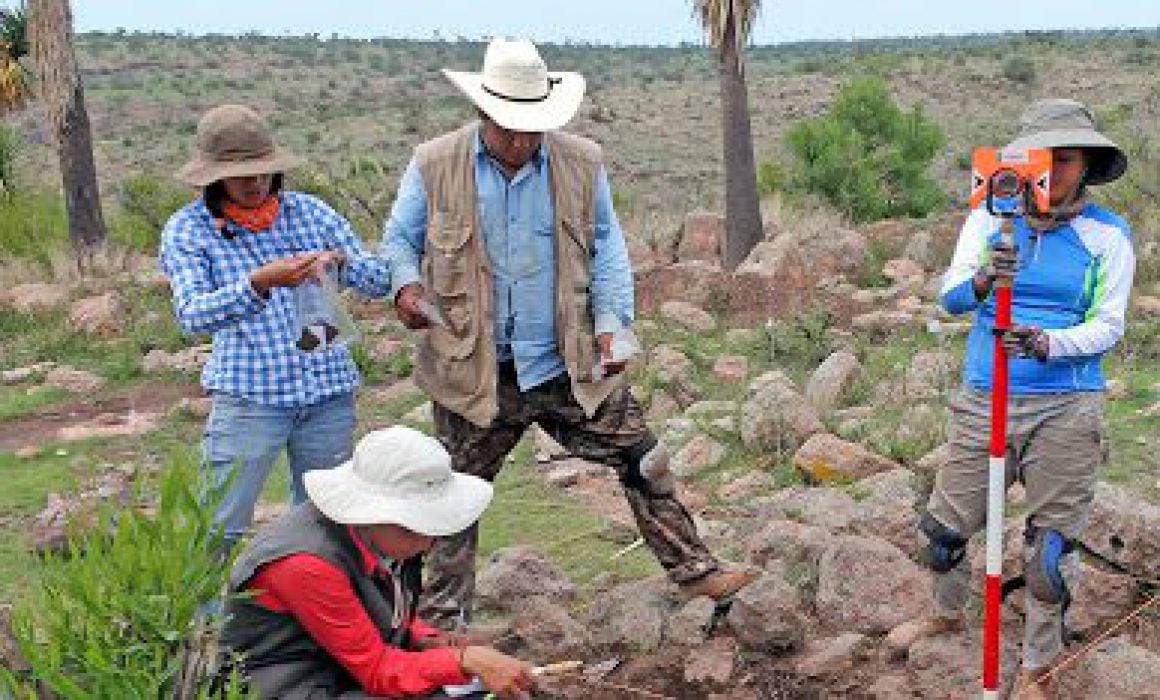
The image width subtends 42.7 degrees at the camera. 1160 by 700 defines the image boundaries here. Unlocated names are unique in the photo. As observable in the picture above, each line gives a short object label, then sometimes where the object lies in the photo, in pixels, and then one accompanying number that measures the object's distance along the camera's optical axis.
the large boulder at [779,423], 6.77
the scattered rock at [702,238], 12.95
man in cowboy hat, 4.29
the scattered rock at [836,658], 4.30
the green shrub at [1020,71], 40.84
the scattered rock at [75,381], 9.29
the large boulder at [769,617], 4.38
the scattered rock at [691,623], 4.56
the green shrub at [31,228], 13.48
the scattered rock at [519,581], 5.00
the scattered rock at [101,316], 10.42
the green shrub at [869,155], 15.36
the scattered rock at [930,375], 7.46
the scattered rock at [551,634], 4.57
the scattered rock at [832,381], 7.54
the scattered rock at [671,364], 8.15
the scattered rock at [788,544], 4.91
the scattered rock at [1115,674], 3.84
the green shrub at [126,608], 2.76
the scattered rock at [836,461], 6.25
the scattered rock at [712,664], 4.38
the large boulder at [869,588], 4.50
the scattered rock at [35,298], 11.23
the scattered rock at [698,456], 6.79
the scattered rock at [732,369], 8.41
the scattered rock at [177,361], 9.53
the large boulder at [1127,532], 4.49
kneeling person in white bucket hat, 3.21
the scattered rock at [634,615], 4.60
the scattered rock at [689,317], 9.86
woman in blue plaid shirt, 4.02
